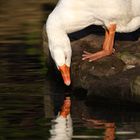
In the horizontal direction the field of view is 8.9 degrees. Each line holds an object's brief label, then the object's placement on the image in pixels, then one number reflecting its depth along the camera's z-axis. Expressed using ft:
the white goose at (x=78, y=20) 44.01
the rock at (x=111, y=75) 41.37
